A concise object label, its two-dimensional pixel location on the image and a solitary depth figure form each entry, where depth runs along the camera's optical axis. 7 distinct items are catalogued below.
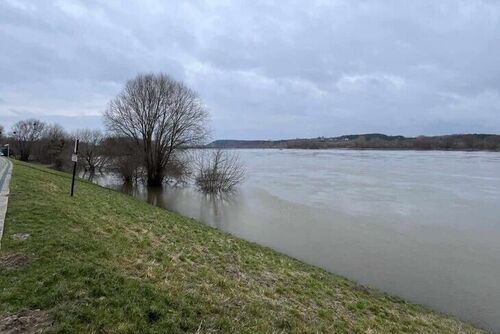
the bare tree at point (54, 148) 47.67
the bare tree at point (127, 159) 37.81
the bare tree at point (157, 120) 36.50
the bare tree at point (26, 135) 66.75
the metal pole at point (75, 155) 13.34
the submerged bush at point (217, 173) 33.59
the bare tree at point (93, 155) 44.81
